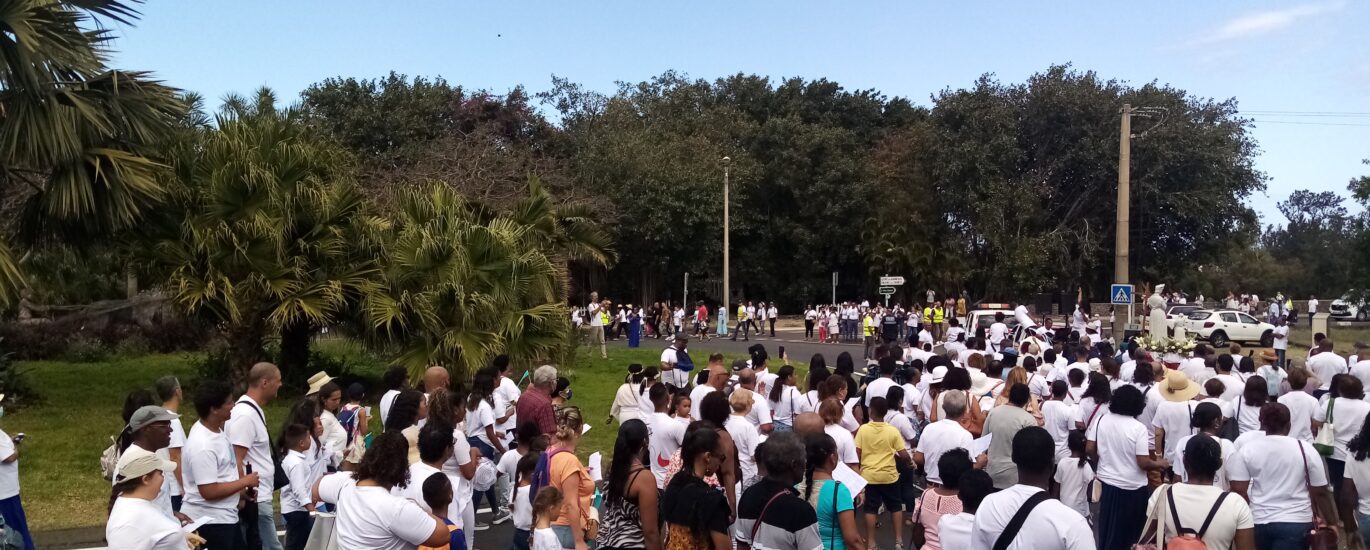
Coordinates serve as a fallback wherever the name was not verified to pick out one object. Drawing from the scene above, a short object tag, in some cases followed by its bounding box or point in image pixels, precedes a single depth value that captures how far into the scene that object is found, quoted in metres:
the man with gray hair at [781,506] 5.25
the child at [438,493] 5.28
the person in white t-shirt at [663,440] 7.74
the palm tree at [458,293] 15.01
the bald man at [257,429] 6.69
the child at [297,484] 7.37
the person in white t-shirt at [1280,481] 6.56
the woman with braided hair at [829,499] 5.76
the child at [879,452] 8.23
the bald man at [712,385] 9.63
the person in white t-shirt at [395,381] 8.75
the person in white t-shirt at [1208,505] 5.39
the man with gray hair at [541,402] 8.57
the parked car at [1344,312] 52.84
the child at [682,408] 8.11
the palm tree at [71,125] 12.86
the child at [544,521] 5.91
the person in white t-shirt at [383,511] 5.09
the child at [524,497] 6.72
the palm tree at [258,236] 15.09
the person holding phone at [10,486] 7.31
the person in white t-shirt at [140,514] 4.93
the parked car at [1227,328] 35.22
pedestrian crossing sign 22.03
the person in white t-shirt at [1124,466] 7.72
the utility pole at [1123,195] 23.45
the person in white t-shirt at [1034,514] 4.37
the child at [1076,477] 8.11
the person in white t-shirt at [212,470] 6.43
